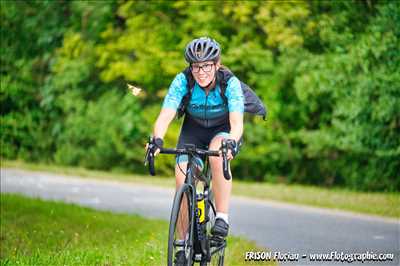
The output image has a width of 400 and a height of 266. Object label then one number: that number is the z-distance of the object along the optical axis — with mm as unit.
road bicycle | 13648
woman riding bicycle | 14500
